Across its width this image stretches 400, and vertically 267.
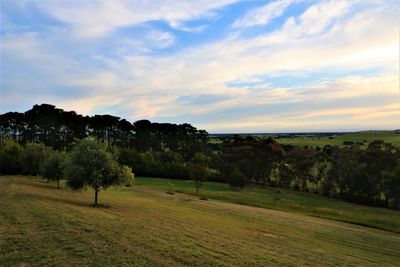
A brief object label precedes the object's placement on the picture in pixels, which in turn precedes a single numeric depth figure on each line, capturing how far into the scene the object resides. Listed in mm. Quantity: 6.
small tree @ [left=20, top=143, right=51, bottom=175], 59875
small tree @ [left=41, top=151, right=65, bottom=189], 46697
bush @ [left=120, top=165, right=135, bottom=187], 36281
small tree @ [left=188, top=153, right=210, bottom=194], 69812
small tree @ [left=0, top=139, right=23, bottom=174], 69875
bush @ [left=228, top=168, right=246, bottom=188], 86281
